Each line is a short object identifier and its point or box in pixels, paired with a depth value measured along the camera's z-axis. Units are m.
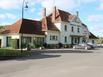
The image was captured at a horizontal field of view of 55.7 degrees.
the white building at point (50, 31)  19.66
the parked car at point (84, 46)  20.30
